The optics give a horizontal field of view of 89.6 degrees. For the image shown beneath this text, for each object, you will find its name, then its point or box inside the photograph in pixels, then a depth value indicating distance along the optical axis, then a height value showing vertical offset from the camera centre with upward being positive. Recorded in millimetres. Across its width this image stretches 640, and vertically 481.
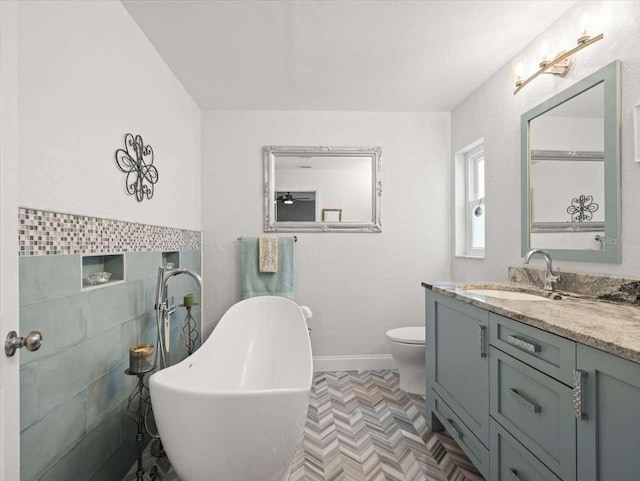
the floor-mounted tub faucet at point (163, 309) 1658 -361
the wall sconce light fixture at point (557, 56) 1467 +959
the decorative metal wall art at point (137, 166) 1616 +402
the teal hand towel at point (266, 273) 2791 -274
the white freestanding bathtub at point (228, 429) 1064 -637
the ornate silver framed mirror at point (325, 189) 2902 +478
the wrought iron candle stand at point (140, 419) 1393 -782
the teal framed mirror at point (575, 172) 1420 +355
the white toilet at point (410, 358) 2348 -878
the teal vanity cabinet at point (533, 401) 792 -518
